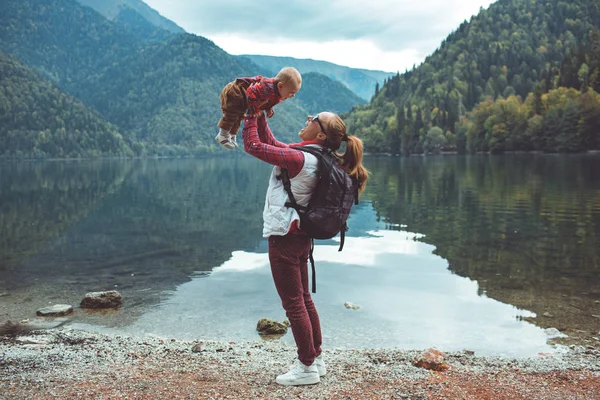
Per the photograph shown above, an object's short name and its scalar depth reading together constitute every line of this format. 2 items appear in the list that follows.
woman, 5.95
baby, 5.77
